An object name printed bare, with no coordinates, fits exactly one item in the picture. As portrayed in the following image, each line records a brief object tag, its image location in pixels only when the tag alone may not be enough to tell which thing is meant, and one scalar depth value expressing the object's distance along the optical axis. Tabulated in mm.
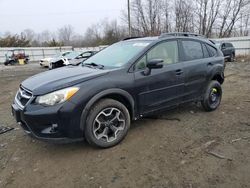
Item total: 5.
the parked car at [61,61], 13283
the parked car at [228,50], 14883
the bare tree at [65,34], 60275
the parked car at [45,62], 17728
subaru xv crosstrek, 2588
